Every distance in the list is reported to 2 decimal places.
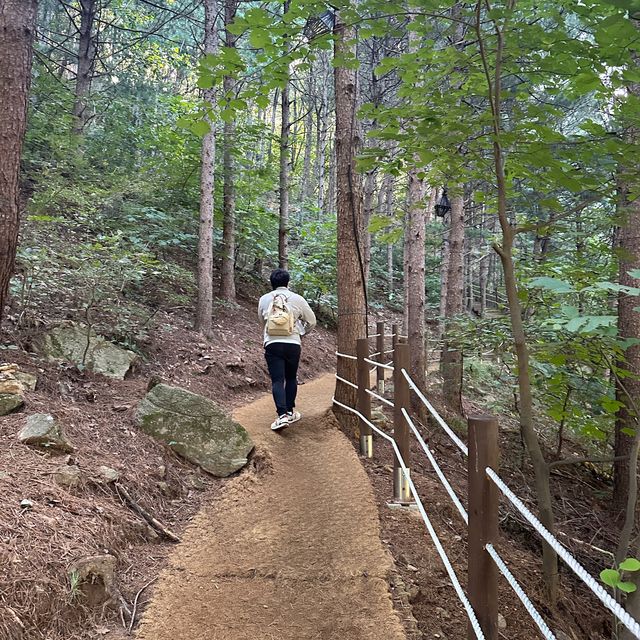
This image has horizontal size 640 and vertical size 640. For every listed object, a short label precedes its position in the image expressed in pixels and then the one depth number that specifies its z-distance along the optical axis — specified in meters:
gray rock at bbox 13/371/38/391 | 4.99
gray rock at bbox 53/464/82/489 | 3.63
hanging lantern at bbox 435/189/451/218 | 9.83
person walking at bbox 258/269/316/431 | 5.95
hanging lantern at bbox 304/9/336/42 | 3.23
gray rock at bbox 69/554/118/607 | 2.85
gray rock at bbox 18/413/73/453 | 3.96
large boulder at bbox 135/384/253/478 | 5.08
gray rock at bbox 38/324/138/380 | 6.23
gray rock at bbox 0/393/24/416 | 4.36
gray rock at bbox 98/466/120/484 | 3.95
